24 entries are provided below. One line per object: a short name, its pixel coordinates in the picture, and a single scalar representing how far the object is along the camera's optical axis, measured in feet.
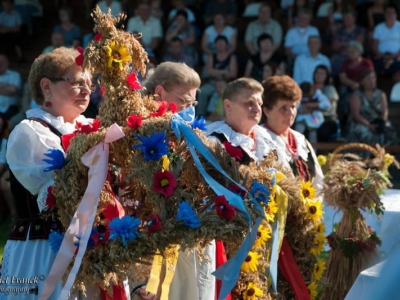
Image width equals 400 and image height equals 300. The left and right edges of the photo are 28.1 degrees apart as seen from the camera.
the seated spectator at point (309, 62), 39.55
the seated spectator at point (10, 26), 49.32
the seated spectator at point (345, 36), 41.22
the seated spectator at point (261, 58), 41.11
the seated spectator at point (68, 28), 46.37
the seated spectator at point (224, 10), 44.34
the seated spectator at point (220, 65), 41.57
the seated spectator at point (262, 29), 42.83
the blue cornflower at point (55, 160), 12.92
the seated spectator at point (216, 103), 39.25
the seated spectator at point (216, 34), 42.78
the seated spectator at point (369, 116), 37.50
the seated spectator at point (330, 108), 37.91
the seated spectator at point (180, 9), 44.98
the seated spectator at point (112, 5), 45.96
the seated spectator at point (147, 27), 44.45
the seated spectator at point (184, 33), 43.86
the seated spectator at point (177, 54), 42.47
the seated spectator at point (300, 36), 41.63
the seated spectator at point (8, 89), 42.04
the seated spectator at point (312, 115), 37.81
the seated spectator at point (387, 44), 40.60
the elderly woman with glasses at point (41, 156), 13.46
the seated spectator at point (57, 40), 44.27
